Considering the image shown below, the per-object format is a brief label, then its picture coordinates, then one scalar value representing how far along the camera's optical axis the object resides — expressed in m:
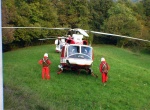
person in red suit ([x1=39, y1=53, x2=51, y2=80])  14.46
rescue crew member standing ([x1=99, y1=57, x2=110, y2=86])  13.94
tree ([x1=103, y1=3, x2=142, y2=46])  45.94
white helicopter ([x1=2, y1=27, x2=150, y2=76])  15.22
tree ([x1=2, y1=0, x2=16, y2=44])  28.88
